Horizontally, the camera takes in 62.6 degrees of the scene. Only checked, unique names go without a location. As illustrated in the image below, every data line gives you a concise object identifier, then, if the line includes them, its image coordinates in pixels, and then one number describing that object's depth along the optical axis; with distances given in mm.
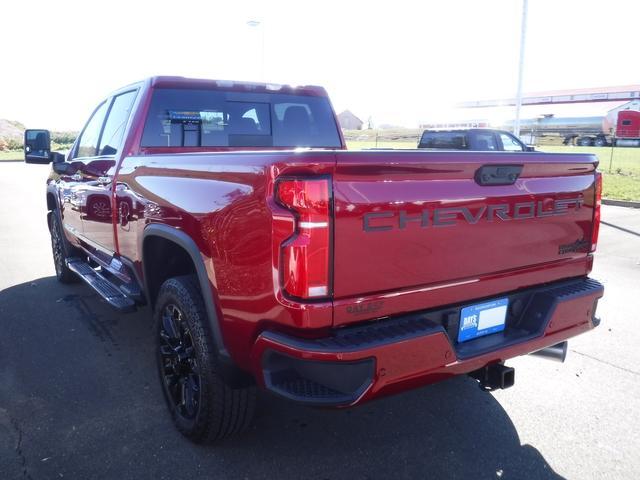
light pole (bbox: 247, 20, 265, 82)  16134
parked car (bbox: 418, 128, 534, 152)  14383
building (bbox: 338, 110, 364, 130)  99038
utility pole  15648
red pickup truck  2018
